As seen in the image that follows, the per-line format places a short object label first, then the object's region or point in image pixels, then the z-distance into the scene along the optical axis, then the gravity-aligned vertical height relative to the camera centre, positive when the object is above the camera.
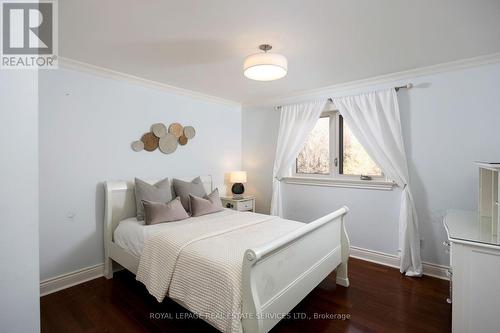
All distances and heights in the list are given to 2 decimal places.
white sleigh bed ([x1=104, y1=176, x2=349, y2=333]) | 1.53 -0.80
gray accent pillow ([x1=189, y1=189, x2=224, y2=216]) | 3.07 -0.53
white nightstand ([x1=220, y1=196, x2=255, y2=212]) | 3.95 -0.65
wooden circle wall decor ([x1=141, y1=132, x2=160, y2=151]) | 3.25 +0.30
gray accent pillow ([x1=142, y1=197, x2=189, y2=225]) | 2.68 -0.53
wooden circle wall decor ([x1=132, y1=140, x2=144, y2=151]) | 3.14 +0.23
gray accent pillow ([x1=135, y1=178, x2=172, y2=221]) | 2.86 -0.36
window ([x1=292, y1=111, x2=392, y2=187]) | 3.37 +0.10
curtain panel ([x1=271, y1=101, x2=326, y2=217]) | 3.66 +0.43
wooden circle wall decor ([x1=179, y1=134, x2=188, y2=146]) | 3.66 +0.35
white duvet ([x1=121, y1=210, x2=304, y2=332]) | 1.61 -0.73
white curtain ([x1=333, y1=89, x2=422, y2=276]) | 2.87 +0.25
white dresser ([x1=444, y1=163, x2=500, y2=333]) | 1.58 -0.76
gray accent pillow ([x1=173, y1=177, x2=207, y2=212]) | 3.19 -0.35
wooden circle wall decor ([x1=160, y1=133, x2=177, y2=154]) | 3.42 +0.28
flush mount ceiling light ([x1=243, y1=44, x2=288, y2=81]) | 2.01 +0.80
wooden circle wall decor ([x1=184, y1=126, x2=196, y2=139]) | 3.70 +0.48
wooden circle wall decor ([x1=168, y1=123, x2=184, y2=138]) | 3.52 +0.49
